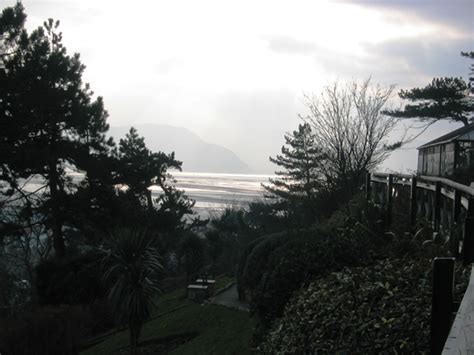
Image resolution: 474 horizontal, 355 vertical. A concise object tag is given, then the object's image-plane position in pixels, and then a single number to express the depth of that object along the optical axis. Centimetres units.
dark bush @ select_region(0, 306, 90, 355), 1324
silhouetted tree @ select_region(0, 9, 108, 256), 2022
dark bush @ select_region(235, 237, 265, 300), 1381
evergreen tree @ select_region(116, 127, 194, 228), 2673
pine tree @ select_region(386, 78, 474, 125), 2381
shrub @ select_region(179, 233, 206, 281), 2311
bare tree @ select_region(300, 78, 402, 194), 1700
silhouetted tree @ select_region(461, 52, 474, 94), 2427
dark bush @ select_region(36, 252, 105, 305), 1984
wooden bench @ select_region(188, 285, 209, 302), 1798
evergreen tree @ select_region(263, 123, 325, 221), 2934
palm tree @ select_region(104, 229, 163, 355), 1178
